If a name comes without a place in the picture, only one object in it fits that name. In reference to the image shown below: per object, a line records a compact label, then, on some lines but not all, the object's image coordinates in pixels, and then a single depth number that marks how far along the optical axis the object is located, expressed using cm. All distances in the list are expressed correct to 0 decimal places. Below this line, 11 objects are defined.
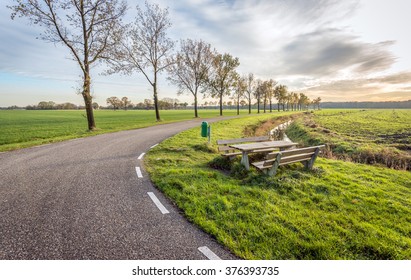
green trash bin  1081
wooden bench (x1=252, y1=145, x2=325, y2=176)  580
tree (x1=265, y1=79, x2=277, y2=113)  6889
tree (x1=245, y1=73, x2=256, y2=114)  5885
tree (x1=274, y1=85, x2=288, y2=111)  7700
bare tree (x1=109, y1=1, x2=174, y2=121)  2566
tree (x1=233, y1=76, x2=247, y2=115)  5403
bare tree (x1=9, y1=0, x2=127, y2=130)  1650
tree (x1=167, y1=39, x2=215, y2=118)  3547
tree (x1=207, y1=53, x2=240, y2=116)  4044
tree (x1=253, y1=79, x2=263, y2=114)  6356
